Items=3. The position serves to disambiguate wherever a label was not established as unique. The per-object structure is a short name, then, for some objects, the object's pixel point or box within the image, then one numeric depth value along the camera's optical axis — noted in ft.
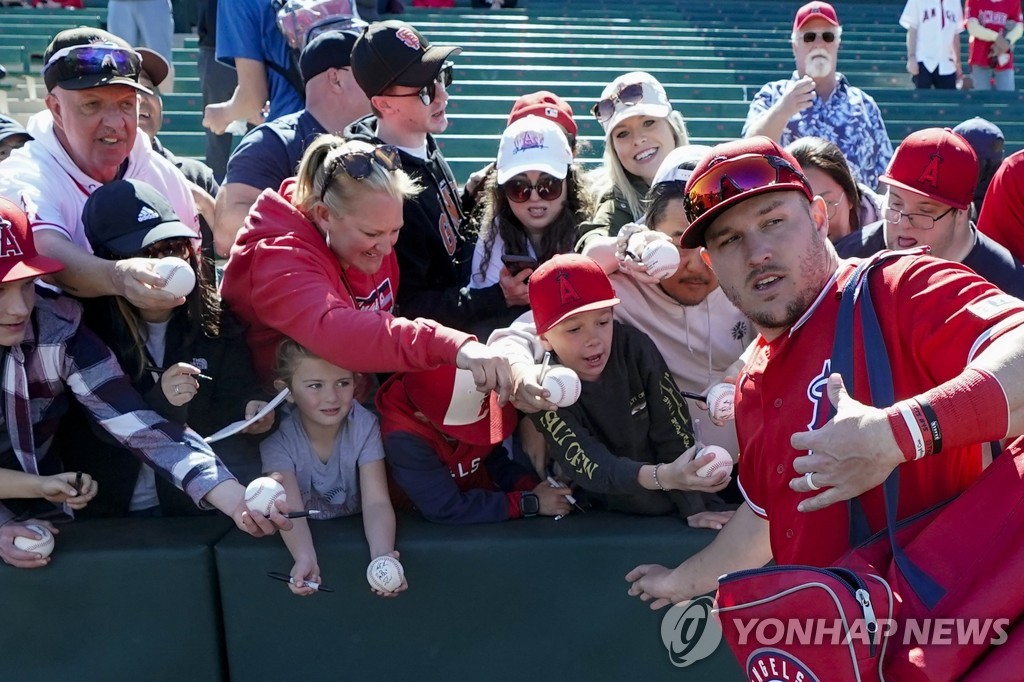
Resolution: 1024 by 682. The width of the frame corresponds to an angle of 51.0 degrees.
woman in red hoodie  10.31
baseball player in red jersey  5.93
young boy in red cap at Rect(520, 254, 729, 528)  10.52
